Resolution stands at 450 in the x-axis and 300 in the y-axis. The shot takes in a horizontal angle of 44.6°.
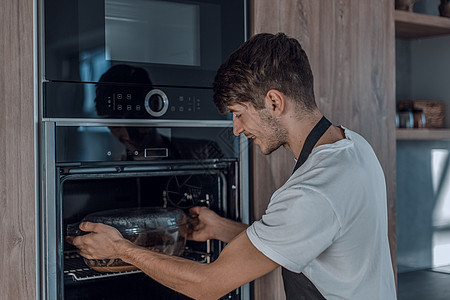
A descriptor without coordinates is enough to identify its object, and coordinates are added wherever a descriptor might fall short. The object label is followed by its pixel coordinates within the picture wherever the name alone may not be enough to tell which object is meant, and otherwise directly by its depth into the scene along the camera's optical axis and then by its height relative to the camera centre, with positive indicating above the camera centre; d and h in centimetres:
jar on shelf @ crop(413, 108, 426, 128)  237 +9
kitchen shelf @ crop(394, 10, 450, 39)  207 +47
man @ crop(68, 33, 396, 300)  115 -15
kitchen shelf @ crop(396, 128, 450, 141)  208 +3
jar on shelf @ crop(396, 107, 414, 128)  236 +10
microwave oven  131 +28
